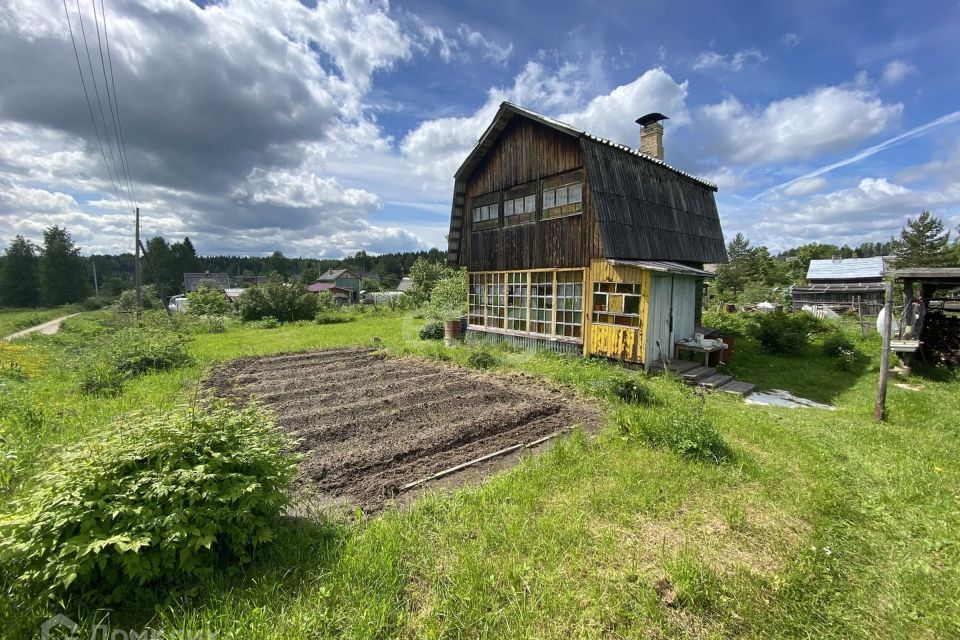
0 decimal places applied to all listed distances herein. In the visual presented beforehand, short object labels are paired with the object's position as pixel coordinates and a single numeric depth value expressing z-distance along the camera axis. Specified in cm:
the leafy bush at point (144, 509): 214
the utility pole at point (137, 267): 1950
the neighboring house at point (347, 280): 5712
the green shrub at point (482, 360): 990
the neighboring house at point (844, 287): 2536
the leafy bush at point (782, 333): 1125
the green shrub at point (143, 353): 966
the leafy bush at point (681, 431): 457
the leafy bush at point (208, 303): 2761
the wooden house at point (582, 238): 907
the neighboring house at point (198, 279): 5647
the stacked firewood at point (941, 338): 890
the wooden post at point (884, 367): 605
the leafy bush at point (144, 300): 2488
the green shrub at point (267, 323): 2316
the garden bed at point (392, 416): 451
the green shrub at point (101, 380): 786
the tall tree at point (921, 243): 4022
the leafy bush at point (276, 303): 2570
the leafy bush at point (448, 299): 1698
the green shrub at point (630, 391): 659
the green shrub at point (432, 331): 1543
